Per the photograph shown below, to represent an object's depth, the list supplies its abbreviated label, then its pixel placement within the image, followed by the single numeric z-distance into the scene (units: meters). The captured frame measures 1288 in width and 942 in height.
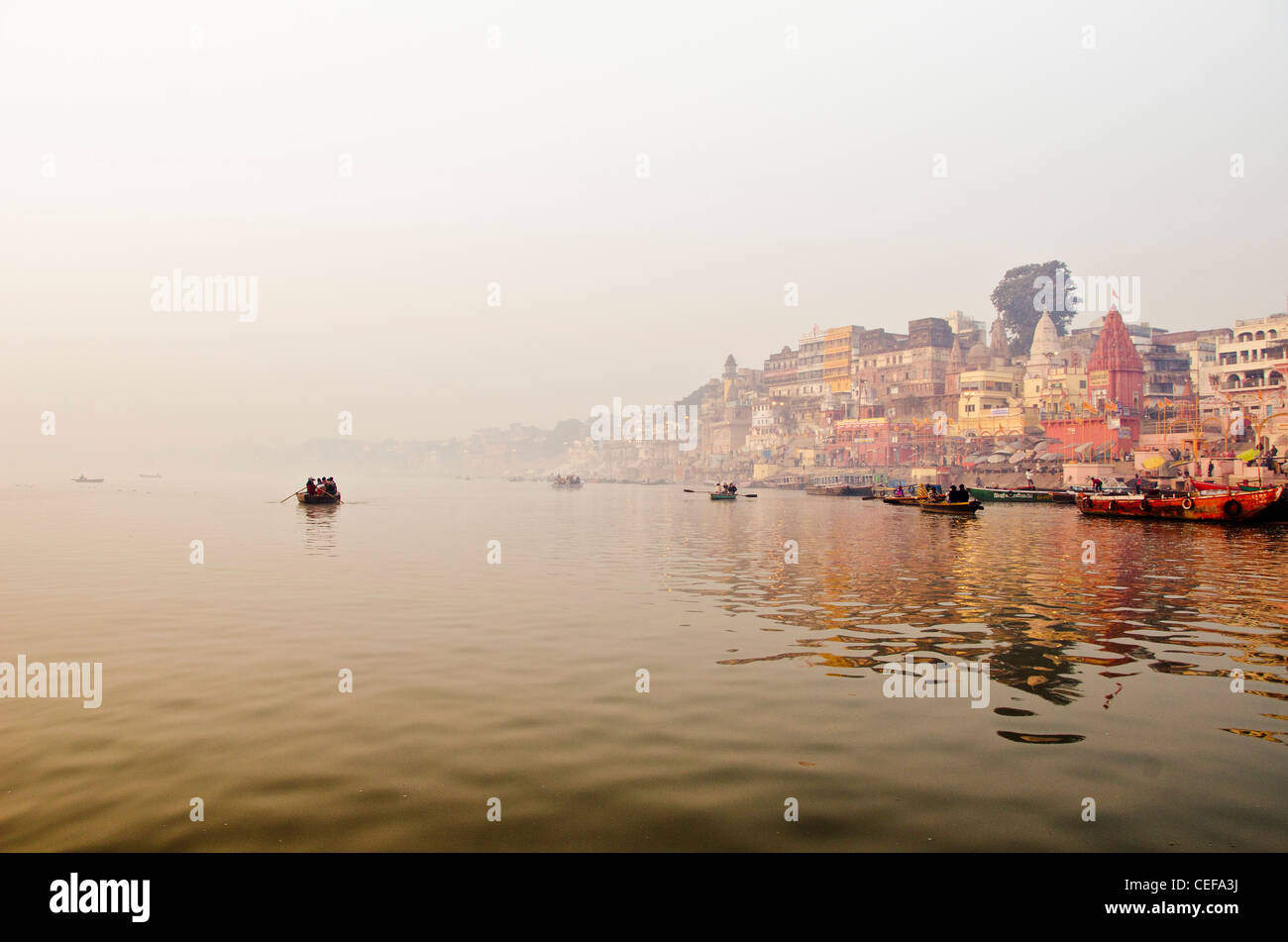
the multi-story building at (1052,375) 120.75
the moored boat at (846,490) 101.93
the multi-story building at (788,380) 193.50
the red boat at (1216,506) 40.62
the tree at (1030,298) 164.75
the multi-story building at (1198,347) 115.11
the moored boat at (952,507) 51.31
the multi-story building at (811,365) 185.62
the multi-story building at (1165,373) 119.62
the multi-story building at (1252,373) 91.38
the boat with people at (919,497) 61.38
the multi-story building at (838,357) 177.62
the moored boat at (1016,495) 74.03
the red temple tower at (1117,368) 108.62
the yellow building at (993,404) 123.81
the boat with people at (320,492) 55.56
